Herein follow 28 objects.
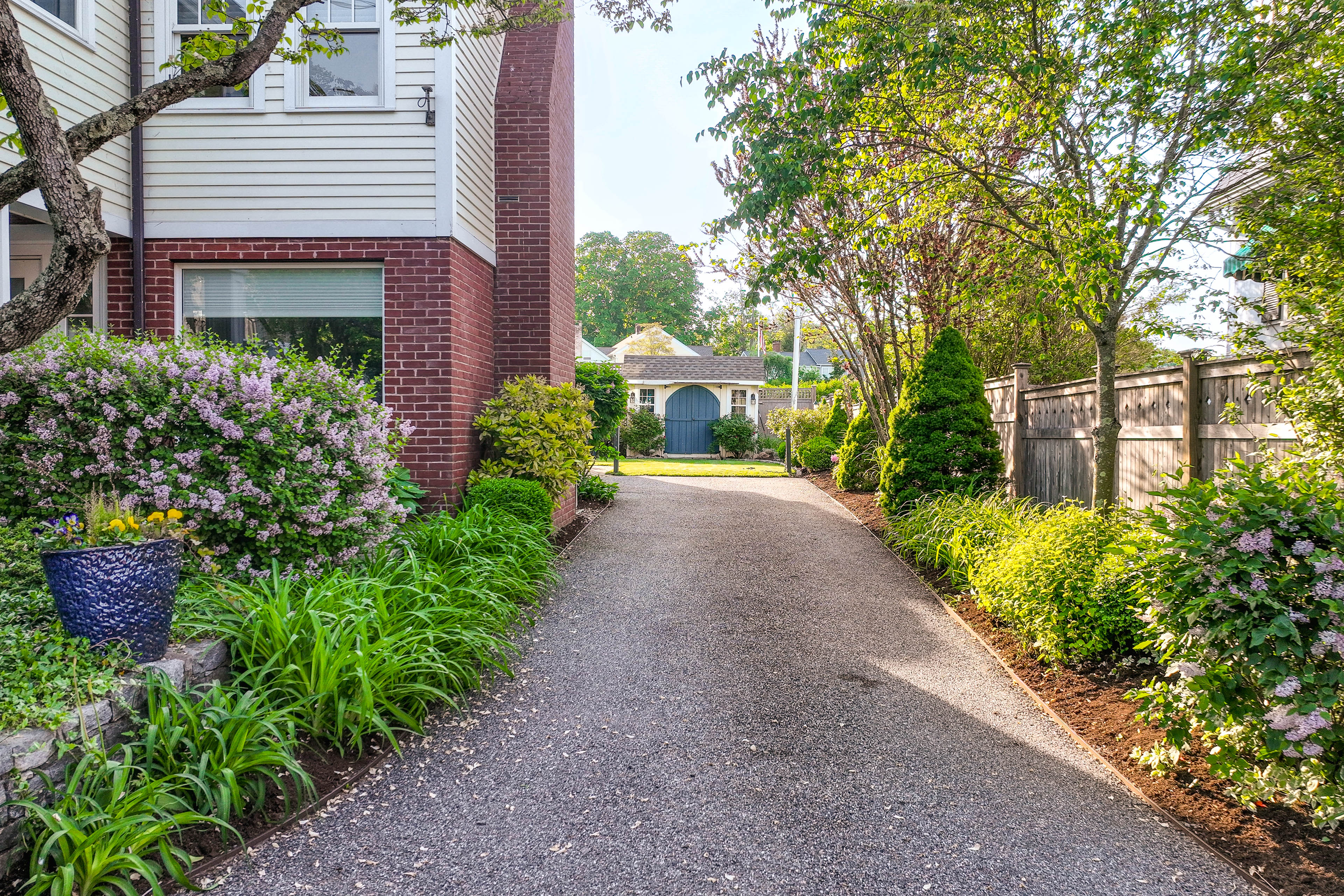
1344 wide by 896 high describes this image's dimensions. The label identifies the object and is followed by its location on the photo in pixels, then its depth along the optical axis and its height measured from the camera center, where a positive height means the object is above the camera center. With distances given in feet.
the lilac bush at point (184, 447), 14.40 -0.29
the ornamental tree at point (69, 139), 11.25 +4.62
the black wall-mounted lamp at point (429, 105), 23.27 +10.22
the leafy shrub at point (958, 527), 21.39 -2.89
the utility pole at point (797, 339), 69.21 +9.49
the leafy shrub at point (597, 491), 37.47 -2.86
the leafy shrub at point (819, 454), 54.44 -1.36
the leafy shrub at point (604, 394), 48.78 +2.66
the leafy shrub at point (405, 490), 21.72 -1.70
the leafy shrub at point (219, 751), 9.61 -4.28
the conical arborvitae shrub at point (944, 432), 27.55 +0.16
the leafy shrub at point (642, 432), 77.71 +0.28
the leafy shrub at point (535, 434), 25.68 +0.00
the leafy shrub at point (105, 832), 8.04 -4.52
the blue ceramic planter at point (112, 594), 10.32 -2.25
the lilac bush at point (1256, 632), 9.04 -2.48
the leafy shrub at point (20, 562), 11.98 -2.17
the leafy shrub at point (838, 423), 54.80 +0.89
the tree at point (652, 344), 126.72 +15.41
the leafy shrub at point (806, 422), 59.16 +1.02
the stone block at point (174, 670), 10.65 -3.41
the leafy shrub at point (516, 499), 23.21 -2.06
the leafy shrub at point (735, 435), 80.12 -0.03
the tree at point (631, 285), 167.94 +33.62
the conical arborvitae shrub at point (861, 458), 40.93 -1.28
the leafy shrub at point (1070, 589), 14.43 -3.13
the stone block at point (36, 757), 8.30 -3.67
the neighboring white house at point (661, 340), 127.54 +15.70
